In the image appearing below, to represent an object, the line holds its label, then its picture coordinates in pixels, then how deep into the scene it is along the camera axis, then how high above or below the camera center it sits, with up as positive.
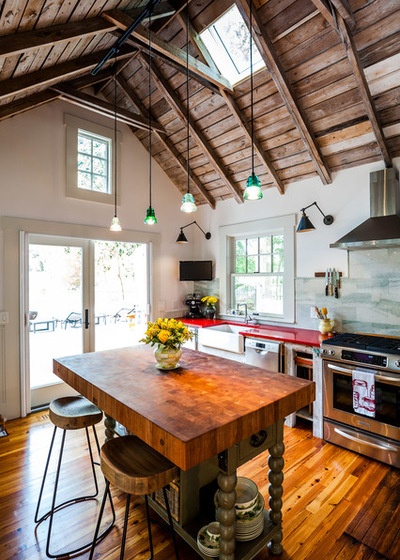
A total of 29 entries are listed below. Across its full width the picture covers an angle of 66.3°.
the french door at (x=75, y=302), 3.63 -0.31
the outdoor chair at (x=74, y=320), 3.86 -0.53
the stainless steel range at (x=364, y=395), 2.56 -1.06
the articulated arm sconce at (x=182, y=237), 4.56 +0.60
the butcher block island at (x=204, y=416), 1.30 -0.64
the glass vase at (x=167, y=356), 2.04 -0.53
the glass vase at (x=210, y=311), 4.74 -0.53
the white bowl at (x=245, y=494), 1.70 -1.26
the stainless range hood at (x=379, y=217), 2.89 +0.58
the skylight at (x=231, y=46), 2.88 +2.32
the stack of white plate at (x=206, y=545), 1.57 -1.40
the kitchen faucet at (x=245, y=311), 4.35 -0.49
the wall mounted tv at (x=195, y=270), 4.88 +0.11
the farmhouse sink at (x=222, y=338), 3.65 -0.77
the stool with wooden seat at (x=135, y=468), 1.37 -0.91
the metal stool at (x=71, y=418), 1.82 -0.89
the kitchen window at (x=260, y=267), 3.97 +0.14
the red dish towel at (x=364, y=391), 2.63 -1.01
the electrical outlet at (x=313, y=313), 3.66 -0.44
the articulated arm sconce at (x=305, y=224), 3.32 +0.57
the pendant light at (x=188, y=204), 2.41 +0.58
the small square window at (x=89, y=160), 3.81 +1.55
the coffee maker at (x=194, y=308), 4.94 -0.50
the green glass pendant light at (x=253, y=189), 2.06 +0.59
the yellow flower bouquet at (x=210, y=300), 4.68 -0.35
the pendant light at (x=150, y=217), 2.90 +0.57
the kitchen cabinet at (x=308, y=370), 3.02 -0.99
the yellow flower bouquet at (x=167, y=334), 1.99 -0.37
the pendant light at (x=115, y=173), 3.05 +1.44
